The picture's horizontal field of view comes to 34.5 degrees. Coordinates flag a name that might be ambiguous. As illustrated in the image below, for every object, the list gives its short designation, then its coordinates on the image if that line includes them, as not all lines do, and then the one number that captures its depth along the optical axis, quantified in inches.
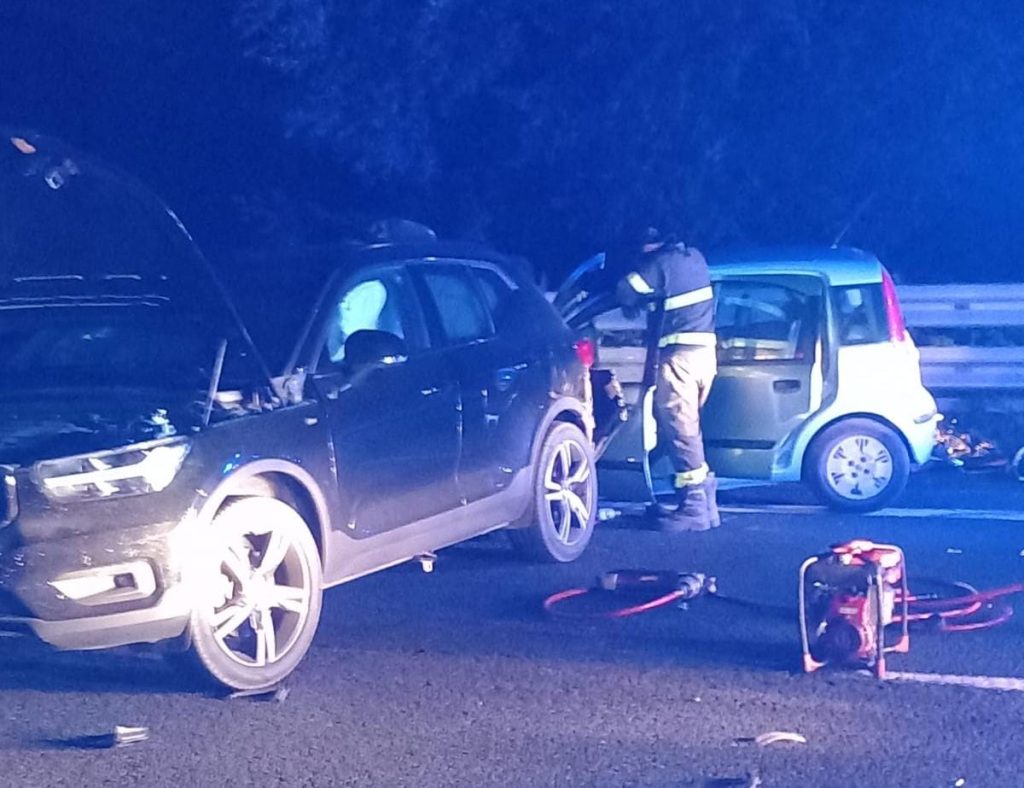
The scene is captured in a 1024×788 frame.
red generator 249.4
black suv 234.7
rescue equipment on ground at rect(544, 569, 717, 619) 291.4
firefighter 366.3
